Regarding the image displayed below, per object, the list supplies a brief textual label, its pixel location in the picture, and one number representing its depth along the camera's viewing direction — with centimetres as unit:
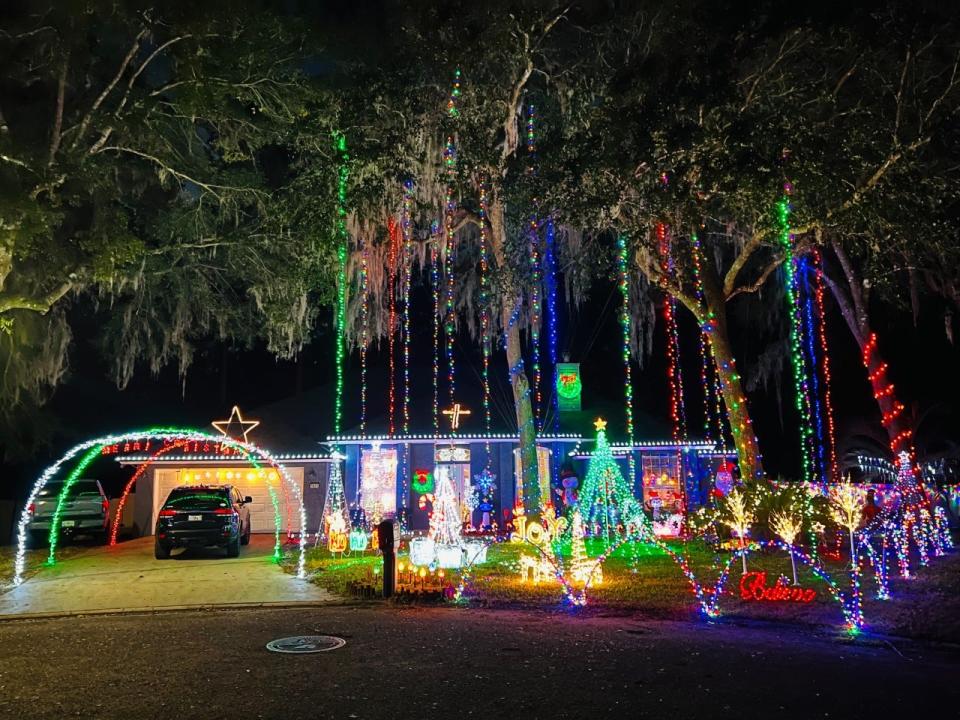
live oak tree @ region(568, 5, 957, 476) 1202
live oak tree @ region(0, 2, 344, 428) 1297
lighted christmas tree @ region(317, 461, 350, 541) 1591
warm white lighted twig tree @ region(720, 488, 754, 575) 1058
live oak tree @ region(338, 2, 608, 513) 1430
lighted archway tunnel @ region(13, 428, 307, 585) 1272
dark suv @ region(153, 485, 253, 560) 1509
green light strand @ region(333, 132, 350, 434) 1552
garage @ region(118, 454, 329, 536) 2234
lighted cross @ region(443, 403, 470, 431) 2151
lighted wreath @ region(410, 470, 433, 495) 2144
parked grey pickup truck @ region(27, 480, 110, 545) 1916
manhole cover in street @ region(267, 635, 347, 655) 699
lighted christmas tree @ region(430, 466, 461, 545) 1438
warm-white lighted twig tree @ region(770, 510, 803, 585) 1005
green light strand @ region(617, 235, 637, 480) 1559
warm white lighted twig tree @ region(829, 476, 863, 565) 1080
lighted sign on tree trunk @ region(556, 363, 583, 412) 2381
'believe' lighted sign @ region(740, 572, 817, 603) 946
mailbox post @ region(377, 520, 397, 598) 979
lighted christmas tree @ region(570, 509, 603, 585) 1055
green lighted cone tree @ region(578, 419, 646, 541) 1764
